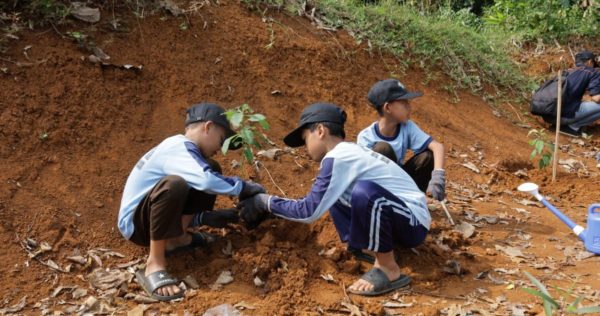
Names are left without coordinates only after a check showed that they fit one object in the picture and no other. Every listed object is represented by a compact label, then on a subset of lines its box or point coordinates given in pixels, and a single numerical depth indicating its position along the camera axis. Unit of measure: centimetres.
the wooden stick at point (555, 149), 520
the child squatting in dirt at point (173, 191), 303
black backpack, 682
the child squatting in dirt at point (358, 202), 304
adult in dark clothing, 698
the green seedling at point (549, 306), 211
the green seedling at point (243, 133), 313
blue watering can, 366
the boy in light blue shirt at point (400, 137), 390
